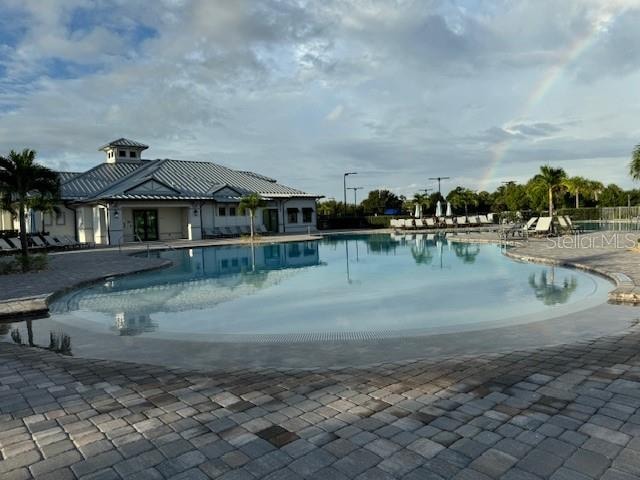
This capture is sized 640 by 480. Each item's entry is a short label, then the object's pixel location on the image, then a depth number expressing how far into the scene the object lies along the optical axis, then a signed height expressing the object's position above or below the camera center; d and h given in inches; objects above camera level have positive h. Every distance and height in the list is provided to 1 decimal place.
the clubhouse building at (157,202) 1096.8 +67.7
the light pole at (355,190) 2072.8 +145.6
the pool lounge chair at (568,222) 973.8 -11.2
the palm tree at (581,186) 2211.4 +142.0
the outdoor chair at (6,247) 839.1 -19.9
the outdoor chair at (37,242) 899.4 -13.9
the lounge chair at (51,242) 917.8 -14.9
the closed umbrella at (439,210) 1505.2 +33.5
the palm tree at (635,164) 695.7 +71.8
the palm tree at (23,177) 592.4 +71.7
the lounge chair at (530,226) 937.3 -15.9
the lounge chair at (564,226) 965.2 -19.3
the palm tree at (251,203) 1104.8 +55.0
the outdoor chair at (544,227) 909.8 -18.0
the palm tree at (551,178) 1253.7 +103.2
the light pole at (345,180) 1711.0 +159.6
